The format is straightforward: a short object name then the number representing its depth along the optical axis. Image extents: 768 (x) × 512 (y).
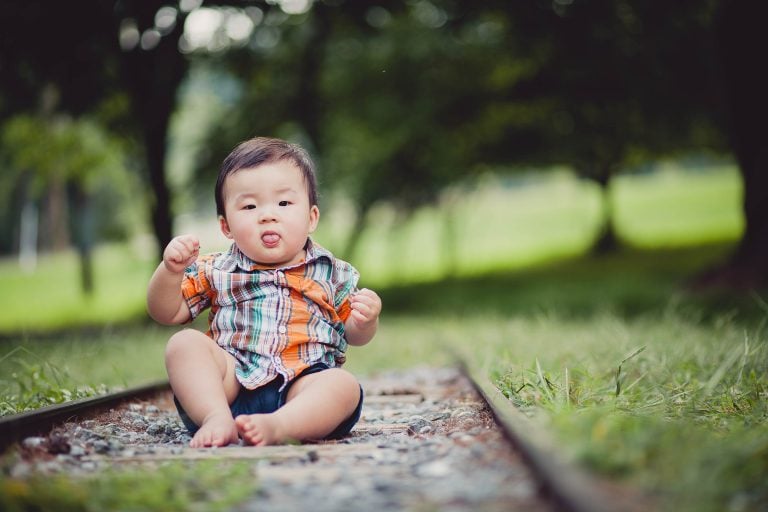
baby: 2.87
